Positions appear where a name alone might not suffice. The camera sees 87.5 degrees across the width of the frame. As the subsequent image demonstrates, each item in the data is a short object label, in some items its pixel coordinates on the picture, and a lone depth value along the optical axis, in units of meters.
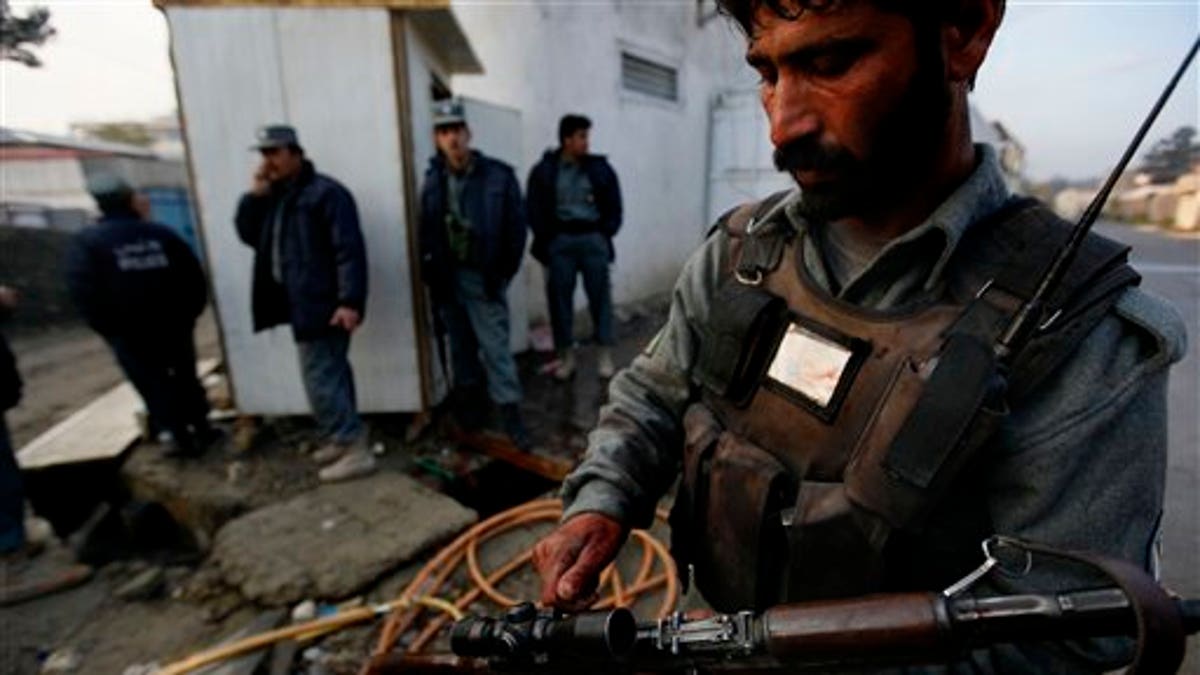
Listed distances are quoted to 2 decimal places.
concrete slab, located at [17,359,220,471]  4.33
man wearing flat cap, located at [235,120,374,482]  3.65
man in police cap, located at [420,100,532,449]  3.95
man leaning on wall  5.04
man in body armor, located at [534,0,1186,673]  0.81
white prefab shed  3.81
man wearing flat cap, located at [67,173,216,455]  3.96
